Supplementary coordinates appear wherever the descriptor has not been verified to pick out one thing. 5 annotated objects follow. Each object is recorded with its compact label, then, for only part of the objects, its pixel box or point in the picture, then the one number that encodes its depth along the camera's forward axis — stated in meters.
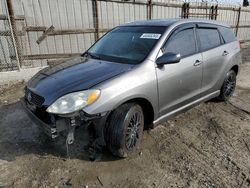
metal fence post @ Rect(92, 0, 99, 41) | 7.97
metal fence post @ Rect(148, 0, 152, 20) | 9.46
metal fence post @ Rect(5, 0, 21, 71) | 6.37
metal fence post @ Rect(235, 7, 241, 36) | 14.97
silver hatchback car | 2.62
